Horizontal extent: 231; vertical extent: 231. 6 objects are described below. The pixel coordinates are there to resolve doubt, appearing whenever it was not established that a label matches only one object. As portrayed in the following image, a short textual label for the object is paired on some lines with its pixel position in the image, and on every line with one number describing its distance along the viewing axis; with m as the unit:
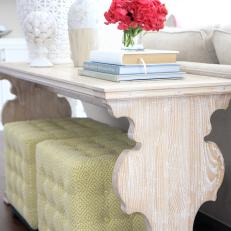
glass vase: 2.68
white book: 2.46
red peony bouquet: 2.59
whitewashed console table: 2.34
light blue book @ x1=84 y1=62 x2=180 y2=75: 2.44
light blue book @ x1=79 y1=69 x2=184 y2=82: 2.43
